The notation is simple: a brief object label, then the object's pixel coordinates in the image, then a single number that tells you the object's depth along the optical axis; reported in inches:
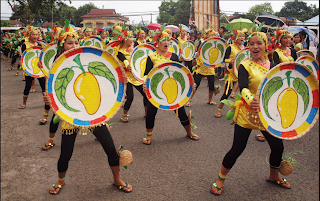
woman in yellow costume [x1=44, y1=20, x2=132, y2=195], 116.0
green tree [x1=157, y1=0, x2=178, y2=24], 3949.3
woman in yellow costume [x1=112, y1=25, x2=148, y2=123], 226.7
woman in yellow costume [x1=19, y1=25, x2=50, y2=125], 255.0
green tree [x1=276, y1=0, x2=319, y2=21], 2243.1
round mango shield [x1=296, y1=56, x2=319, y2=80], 185.3
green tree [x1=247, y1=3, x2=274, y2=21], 2705.2
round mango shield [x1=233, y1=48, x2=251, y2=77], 219.0
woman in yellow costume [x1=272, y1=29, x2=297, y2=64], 192.4
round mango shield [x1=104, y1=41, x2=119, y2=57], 281.6
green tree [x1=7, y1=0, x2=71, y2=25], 639.8
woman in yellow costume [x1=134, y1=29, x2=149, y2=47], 325.7
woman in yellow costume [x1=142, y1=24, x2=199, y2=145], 177.2
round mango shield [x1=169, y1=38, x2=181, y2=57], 368.5
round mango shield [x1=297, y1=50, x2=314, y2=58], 252.9
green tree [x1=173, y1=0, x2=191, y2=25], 2539.4
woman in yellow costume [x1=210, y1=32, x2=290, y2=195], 112.3
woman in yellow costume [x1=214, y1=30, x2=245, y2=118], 239.1
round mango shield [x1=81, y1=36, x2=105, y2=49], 372.0
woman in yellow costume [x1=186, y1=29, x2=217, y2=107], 275.9
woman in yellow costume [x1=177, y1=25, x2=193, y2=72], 384.8
